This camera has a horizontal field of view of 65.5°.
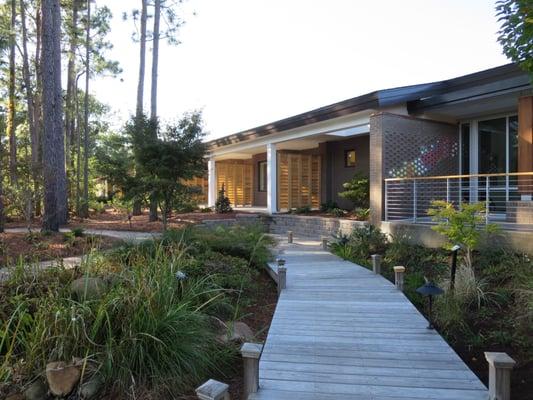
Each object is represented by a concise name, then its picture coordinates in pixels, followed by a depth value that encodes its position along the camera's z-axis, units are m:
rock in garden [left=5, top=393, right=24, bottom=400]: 2.88
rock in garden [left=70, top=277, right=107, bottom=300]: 3.71
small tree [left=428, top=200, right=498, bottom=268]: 5.95
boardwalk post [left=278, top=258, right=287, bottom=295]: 6.11
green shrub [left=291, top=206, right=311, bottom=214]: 15.33
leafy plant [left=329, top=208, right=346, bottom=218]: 13.68
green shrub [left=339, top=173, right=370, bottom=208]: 12.83
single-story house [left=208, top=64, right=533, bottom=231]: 8.64
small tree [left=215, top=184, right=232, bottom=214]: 17.78
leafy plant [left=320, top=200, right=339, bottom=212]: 15.24
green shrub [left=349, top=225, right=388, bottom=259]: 8.73
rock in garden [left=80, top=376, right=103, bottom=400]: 2.94
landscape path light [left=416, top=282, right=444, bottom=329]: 4.30
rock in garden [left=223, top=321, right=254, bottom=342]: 3.97
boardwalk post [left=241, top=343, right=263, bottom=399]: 2.98
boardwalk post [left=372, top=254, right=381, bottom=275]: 7.05
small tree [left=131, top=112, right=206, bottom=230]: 11.64
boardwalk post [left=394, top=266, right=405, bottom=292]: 6.02
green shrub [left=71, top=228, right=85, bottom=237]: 9.84
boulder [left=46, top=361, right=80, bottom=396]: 2.92
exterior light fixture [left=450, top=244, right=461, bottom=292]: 5.29
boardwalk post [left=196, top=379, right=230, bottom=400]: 2.56
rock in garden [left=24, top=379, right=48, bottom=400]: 2.92
